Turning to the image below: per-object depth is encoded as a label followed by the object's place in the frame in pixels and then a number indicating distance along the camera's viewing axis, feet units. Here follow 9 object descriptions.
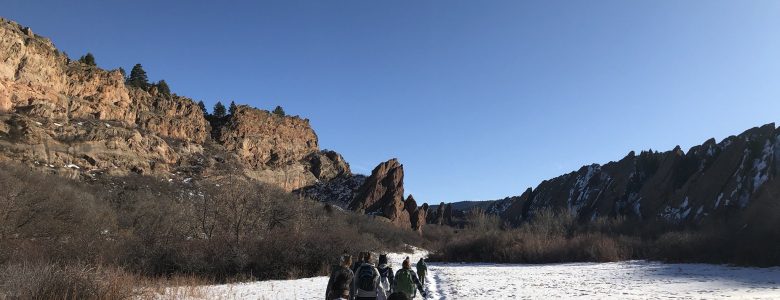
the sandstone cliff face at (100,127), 249.14
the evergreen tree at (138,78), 405.37
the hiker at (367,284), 30.53
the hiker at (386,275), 36.61
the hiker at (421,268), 63.52
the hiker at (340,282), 29.73
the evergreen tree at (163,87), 422.41
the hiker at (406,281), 37.65
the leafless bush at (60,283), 40.04
